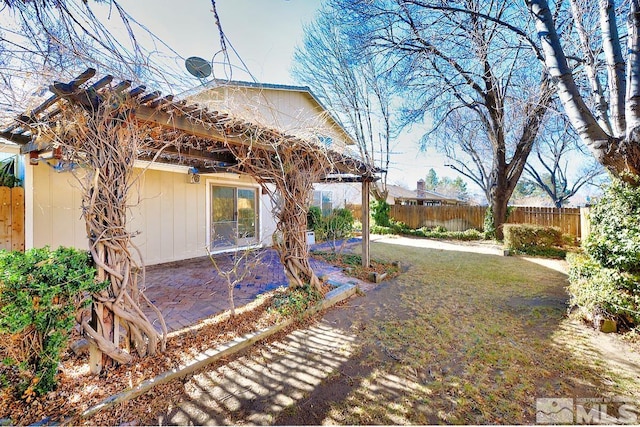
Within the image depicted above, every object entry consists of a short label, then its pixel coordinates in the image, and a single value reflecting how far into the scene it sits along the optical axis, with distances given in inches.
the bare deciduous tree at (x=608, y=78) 128.6
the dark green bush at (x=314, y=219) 424.5
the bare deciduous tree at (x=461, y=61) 193.8
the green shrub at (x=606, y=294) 132.2
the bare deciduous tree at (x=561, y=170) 698.2
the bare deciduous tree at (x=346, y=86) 388.8
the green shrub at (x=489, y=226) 453.5
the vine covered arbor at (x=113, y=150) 87.7
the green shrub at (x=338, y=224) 410.3
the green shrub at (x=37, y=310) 71.6
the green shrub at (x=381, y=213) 566.6
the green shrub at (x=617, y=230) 136.2
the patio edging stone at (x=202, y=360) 82.5
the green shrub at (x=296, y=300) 149.3
